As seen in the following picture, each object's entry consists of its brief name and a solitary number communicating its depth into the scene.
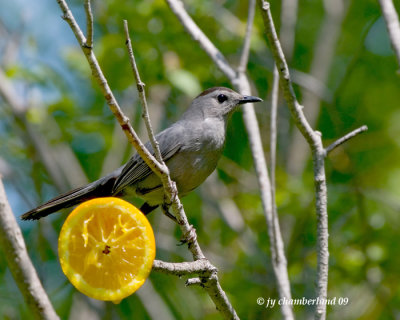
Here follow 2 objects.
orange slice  5.83
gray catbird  9.59
